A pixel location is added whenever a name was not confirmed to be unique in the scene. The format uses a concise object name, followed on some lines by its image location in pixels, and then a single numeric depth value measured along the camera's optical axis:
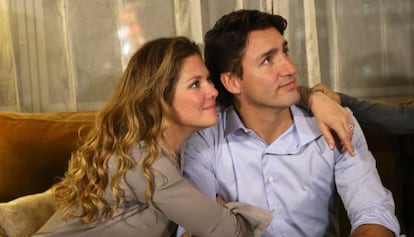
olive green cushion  2.62
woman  2.58
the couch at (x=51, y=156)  2.95
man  2.72
